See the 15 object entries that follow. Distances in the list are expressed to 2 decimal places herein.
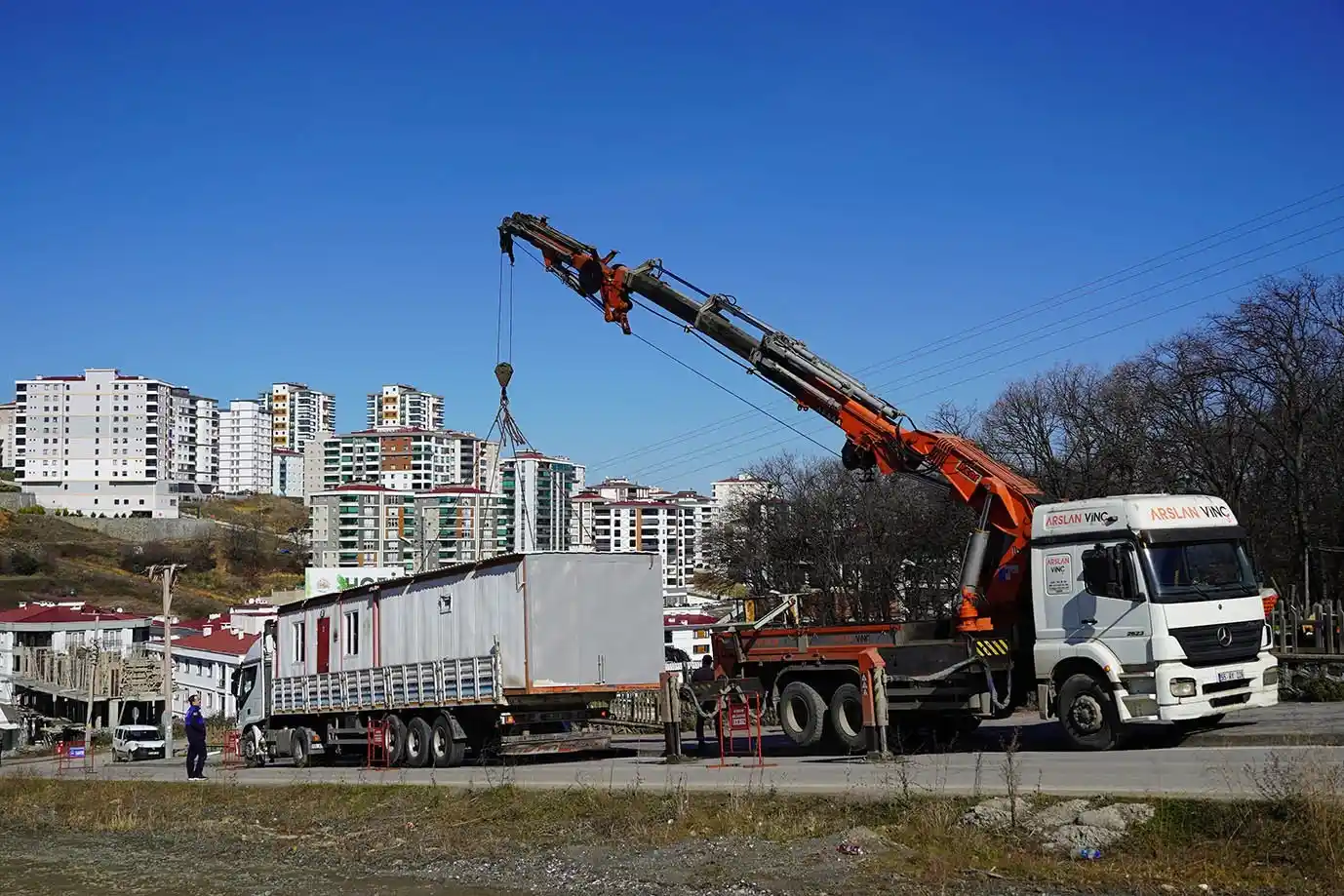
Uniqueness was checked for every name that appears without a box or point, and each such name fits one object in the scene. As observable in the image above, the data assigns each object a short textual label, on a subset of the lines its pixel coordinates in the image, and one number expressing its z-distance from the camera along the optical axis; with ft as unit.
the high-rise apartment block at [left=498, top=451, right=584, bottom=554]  516.32
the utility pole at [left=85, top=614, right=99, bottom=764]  144.17
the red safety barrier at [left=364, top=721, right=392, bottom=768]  87.25
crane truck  59.62
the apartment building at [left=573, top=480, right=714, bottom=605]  552.53
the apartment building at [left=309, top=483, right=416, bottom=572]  542.16
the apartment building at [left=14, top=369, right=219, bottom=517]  634.02
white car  146.51
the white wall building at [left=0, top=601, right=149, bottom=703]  261.44
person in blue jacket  88.99
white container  76.79
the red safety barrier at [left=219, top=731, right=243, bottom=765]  109.92
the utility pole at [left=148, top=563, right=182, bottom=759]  128.88
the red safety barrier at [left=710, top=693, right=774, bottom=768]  73.26
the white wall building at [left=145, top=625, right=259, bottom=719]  221.25
